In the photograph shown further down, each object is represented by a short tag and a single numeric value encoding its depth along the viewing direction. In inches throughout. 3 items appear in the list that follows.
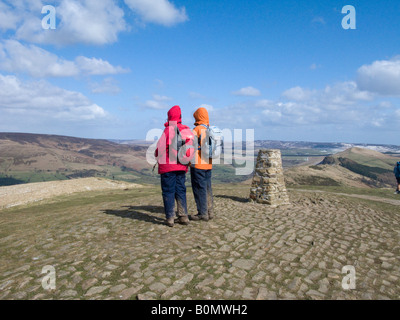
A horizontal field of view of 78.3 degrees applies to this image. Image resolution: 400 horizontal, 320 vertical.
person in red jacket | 309.7
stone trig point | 464.8
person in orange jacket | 337.7
